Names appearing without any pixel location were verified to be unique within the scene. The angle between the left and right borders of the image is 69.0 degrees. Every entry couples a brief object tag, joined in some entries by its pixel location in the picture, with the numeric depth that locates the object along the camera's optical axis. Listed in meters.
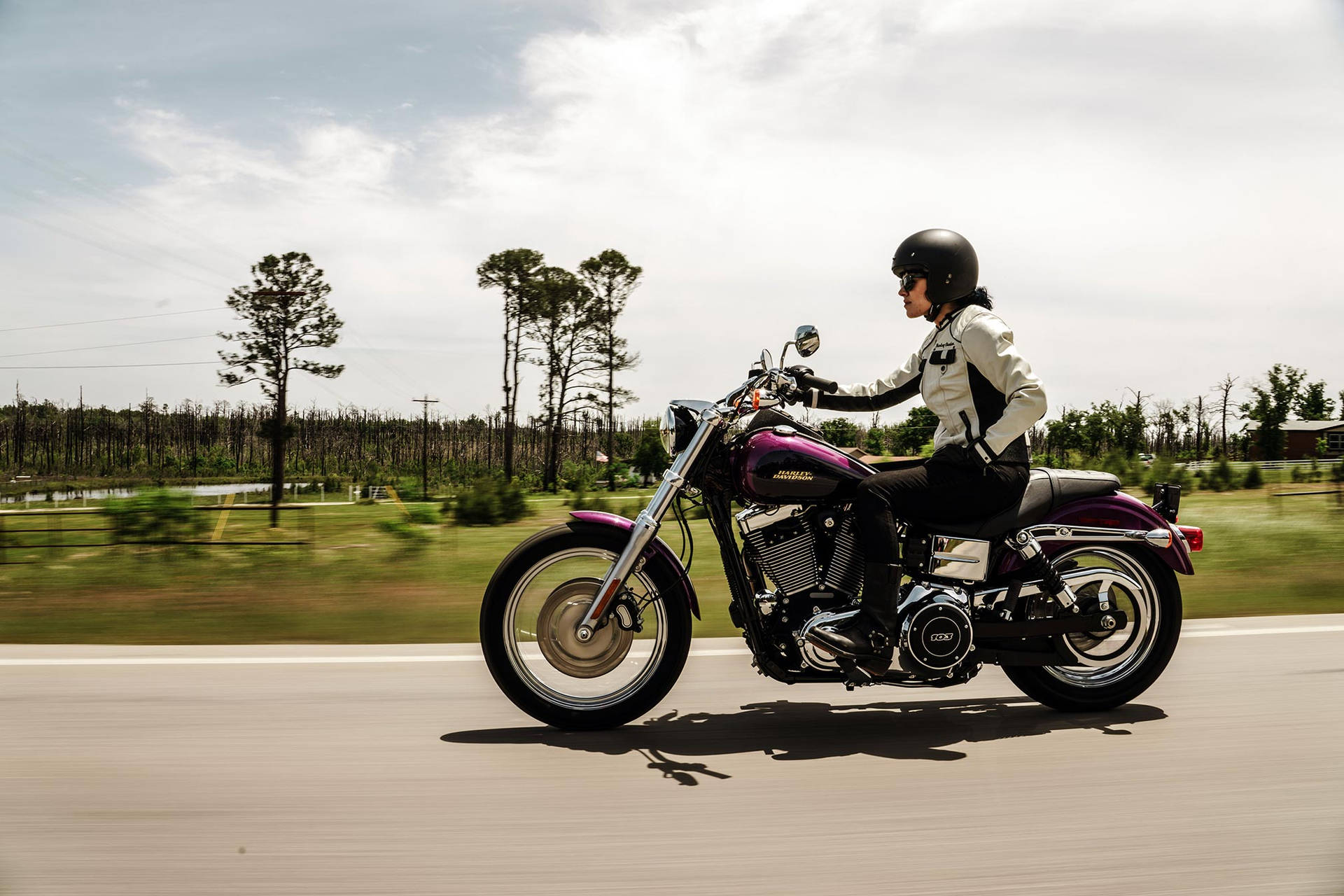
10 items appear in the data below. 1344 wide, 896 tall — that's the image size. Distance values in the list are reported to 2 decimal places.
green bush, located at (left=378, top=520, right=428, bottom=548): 9.88
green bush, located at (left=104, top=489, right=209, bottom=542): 9.45
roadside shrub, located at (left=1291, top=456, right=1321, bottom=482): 27.08
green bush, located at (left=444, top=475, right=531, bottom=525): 14.48
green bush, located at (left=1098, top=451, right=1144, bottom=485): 20.75
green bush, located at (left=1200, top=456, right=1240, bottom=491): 24.23
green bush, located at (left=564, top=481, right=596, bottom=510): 14.66
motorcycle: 3.66
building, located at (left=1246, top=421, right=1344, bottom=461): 78.94
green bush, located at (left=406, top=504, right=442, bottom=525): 11.95
